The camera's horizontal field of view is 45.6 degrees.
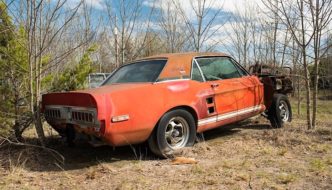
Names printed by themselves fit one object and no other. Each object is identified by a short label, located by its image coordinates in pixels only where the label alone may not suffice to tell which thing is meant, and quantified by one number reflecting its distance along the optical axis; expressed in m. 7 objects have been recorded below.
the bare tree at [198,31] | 11.98
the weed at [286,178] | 4.05
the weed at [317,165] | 4.49
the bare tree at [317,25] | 7.11
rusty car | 4.70
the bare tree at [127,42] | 11.42
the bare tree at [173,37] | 14.98
